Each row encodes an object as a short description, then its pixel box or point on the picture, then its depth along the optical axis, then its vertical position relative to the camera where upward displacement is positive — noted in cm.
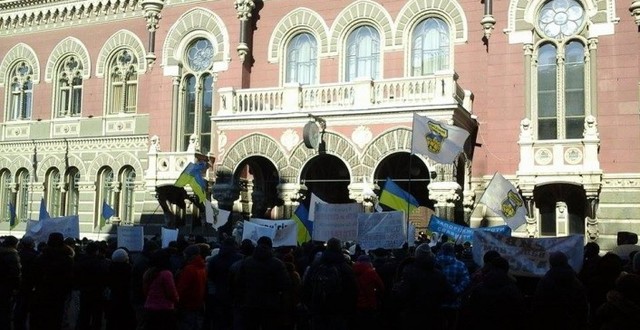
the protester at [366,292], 1155 -130
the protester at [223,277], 1266 -124
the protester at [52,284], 1257 -138
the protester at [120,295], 1259 -156
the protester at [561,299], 971 -114
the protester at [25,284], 1327 -149
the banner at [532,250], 1196 -64
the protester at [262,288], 1130 -125
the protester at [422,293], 1043 -117
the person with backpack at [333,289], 1102 -122
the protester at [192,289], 1166 -132
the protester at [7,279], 1219 -128
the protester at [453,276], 1135 -102
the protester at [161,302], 1102 -145
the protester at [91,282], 1284 -138
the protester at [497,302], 919 -113
